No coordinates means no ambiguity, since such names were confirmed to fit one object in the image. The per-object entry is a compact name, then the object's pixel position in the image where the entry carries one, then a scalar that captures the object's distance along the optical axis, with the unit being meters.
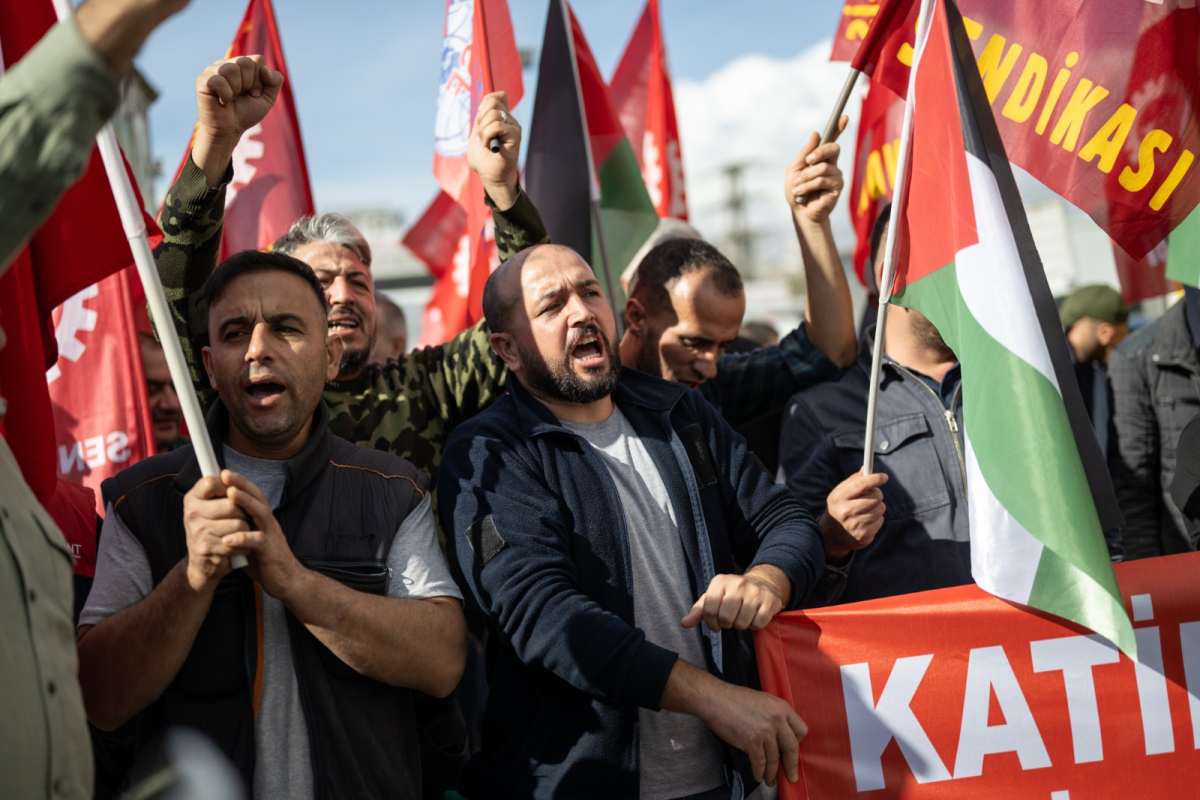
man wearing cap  7.11
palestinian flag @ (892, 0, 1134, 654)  2.45
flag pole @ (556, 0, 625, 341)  4.08
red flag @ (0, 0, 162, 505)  2.30
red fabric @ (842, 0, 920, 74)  2.95
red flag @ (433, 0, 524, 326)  4.13
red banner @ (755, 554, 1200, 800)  2.58
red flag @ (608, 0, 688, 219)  6.04
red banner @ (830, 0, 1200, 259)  2.97
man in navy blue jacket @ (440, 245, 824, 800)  2.32
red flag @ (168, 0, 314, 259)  4.75
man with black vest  2.12
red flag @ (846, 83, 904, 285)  4.62
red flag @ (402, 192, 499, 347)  6.60
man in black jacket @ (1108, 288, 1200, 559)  4.75
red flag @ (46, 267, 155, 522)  3.96
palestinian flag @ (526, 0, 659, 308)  4.31
